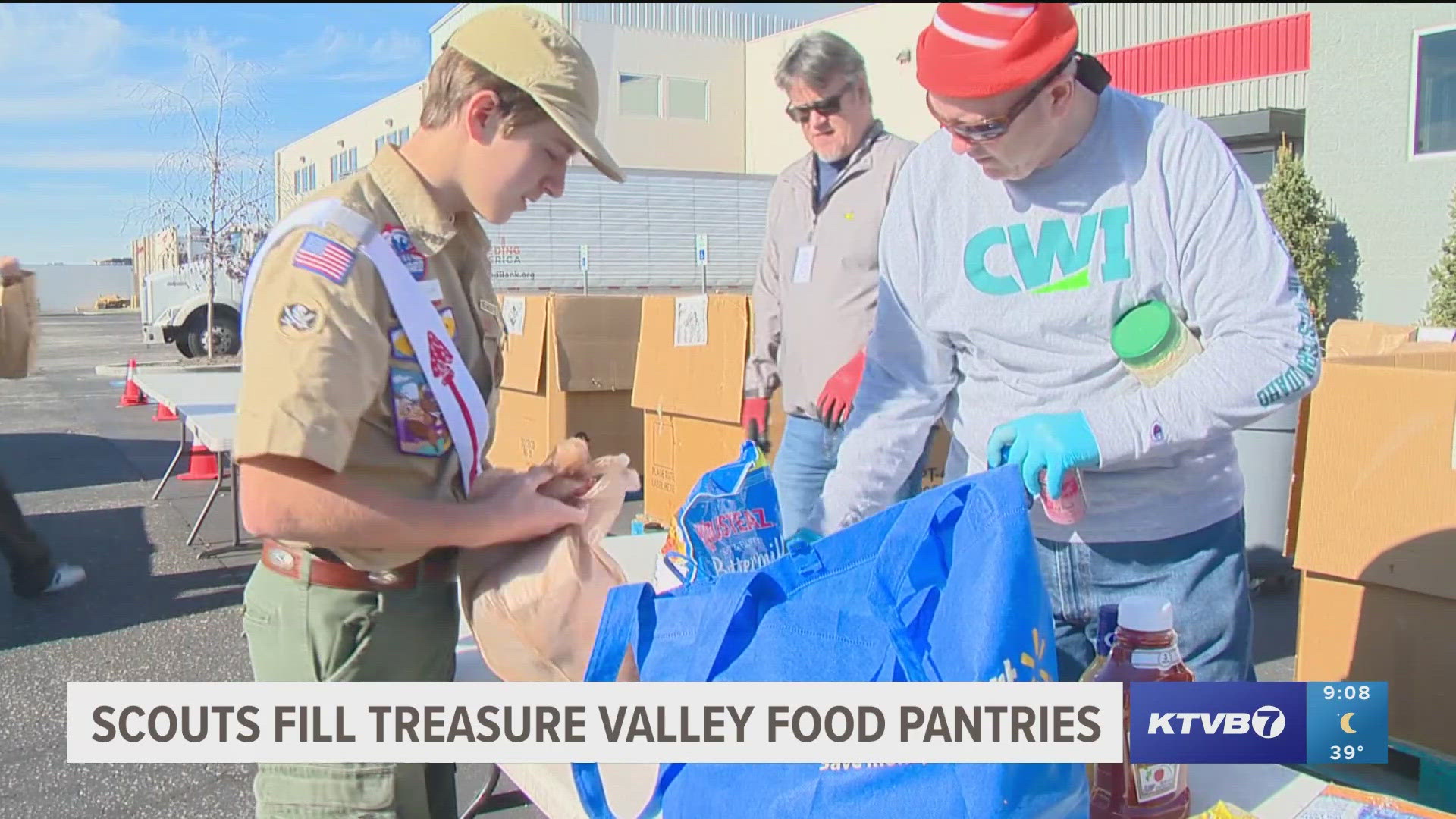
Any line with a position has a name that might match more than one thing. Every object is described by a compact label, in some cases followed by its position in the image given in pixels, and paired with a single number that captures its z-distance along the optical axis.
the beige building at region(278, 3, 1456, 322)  12.25
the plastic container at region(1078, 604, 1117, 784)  1.52
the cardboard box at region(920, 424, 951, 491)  4.77
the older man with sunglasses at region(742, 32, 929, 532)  3.21
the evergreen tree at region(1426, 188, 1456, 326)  11.33
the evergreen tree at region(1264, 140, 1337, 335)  13.05
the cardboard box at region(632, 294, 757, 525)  5.26
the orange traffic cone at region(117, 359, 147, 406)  12.86
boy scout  1.33
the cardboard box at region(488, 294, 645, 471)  6.48
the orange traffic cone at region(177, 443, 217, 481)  8.11
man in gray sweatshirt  1.51
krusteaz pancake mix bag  1.63
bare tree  14.80
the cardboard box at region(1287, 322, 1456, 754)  2.59
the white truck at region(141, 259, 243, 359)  16.97
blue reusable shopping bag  1.21
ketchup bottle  1.42
